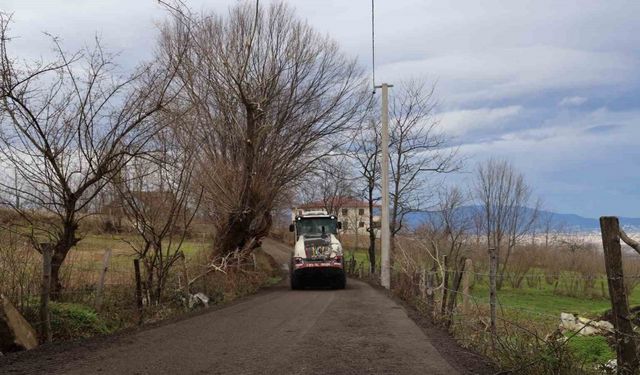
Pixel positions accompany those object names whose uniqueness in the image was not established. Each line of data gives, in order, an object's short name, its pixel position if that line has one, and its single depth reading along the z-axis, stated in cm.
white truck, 2531
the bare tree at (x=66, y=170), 1245
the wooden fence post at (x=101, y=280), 1319
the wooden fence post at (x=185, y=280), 1675
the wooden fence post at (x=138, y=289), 1418
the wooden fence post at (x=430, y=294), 1491
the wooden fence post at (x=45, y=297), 1026
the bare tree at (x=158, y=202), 1472
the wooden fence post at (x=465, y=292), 1249
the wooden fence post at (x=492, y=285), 885
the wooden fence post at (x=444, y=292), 1326
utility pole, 2584
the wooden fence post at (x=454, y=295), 1261
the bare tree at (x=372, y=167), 4222
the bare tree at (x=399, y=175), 4141
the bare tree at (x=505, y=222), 5219
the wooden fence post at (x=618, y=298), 593
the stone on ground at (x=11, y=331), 965
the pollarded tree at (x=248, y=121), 2494
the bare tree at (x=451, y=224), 3741
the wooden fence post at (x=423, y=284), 1667
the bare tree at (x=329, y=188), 3341
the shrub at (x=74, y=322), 1159
